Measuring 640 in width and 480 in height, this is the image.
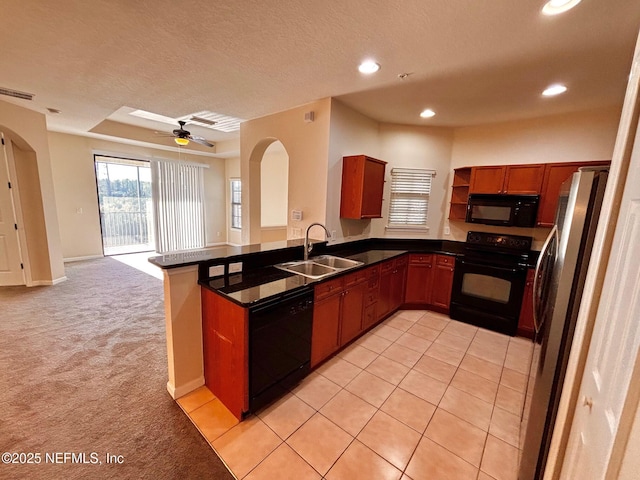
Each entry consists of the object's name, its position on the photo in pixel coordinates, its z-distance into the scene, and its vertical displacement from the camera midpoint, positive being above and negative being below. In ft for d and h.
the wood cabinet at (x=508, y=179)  10.78 +1.45
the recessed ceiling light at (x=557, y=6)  4.93 +4.03
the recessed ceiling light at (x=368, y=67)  7.41 +4.08
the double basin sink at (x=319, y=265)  8.87 -2.20
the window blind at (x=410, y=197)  13.47 +0.57
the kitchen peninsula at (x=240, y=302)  6.12 -2.78
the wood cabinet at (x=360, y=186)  10.70 +0.84
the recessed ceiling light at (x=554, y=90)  8.34 +4.10
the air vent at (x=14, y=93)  10.18 +3.89
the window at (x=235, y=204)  26.17 -0.35
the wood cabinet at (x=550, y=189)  10.23 +1.02
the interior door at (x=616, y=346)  2.02 -1.17
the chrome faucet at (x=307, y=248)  9.43 -1.64
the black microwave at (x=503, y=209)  10.75 +0.12
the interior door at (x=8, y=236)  12.91 -2.33
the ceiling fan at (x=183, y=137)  13.58 +3.29
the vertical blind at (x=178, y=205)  22.17 -0.65
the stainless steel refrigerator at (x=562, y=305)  3.59 -1.31
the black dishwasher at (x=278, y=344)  5.98 -3.56
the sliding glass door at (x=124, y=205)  20.51 -0.73
